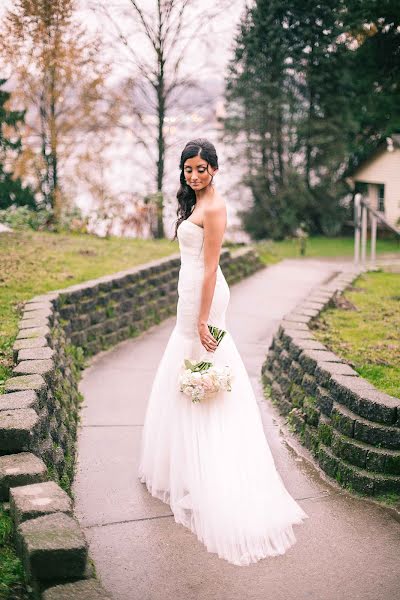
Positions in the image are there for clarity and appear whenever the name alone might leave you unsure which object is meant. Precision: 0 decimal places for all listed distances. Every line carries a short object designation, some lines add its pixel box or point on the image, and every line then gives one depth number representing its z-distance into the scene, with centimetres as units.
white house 2744
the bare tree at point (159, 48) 1947
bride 413
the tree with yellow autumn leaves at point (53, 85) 1878
